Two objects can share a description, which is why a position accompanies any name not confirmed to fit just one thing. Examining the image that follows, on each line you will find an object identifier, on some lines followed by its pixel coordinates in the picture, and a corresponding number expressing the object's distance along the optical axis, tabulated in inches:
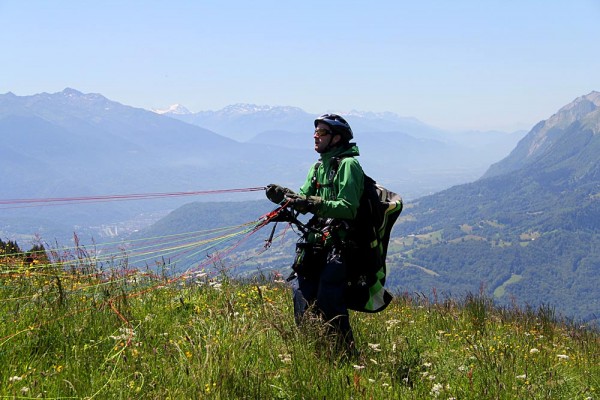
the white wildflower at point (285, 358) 150.9
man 193.2
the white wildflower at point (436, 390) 149.8
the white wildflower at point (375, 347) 183.8
